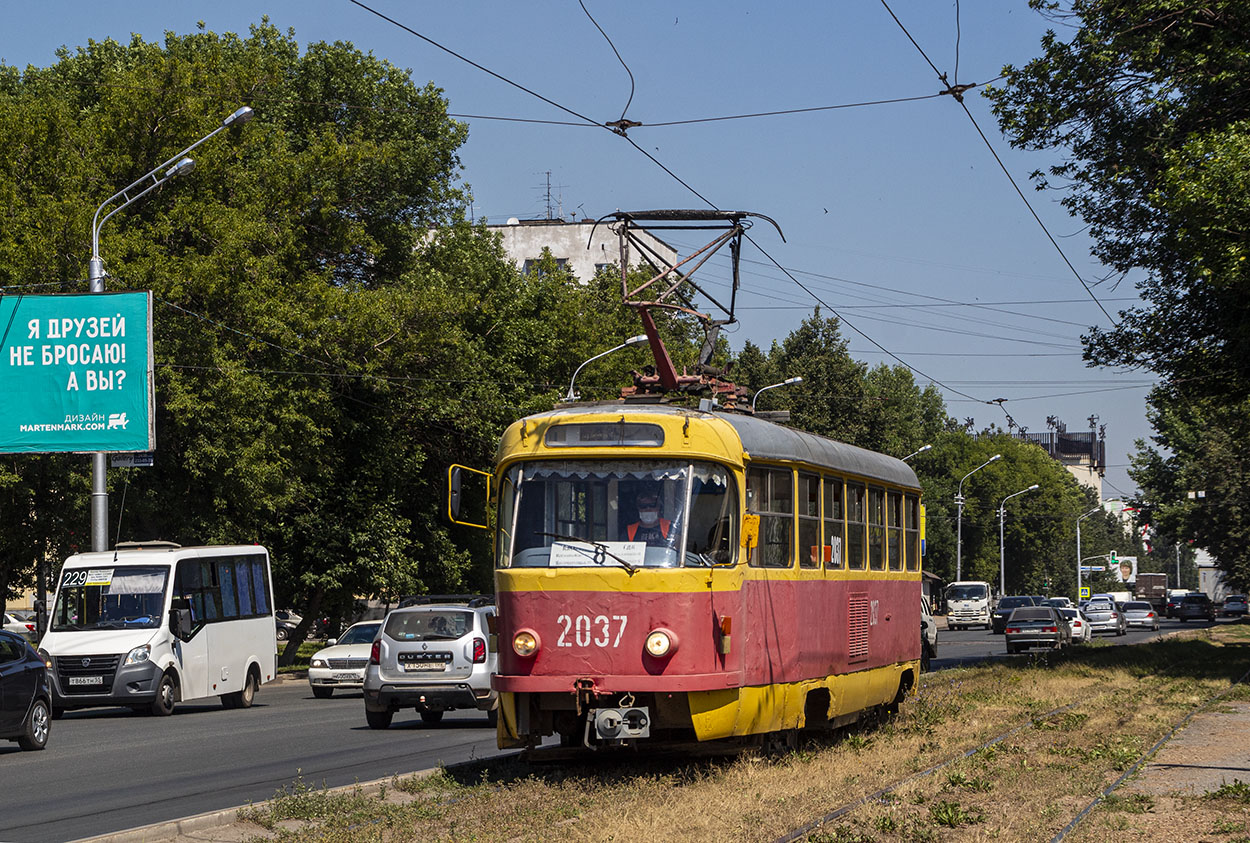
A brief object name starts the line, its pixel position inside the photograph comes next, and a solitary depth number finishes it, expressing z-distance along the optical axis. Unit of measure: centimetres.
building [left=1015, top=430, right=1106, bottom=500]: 19112
